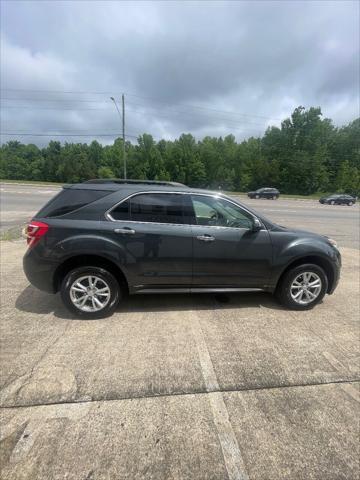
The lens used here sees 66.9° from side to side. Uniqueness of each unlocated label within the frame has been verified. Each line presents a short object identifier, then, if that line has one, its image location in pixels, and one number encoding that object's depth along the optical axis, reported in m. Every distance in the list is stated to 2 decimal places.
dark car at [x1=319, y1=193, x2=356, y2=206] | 33.28
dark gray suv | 3.30
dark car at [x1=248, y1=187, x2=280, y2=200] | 33.90
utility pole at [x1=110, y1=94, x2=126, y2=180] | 27.94
